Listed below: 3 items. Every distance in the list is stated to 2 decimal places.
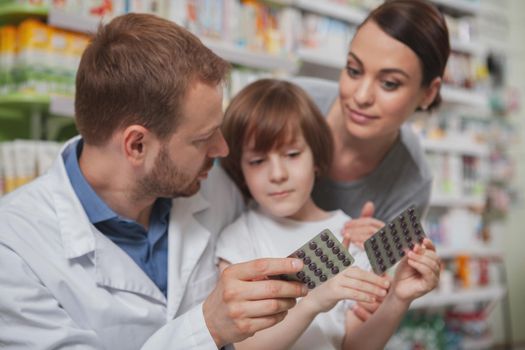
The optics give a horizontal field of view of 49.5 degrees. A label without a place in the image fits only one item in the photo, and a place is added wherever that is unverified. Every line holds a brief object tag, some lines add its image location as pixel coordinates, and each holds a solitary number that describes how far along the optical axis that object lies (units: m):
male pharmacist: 1.11
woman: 1.60
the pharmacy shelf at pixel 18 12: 2.28
